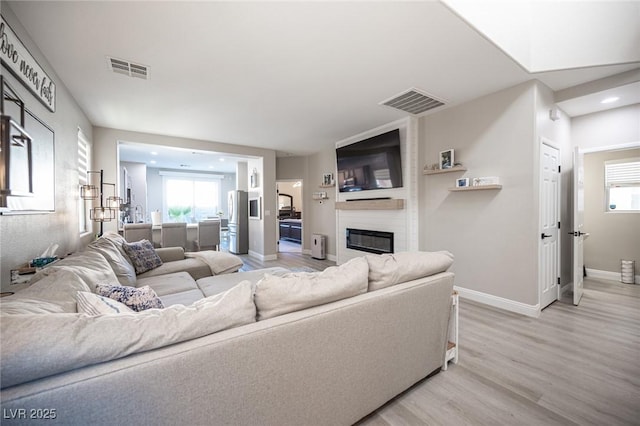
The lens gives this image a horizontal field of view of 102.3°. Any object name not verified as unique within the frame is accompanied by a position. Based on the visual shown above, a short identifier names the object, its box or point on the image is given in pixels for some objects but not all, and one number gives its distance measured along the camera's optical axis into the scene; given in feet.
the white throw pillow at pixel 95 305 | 3.44
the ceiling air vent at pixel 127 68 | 8.03
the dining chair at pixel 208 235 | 18.16
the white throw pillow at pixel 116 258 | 7.64
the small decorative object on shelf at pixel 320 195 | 21.04
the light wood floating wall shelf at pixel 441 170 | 11.52
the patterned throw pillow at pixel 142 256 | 9.73
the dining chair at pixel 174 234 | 16.35
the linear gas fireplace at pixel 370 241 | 14.89
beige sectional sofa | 2.49
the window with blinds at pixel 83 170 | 11.42
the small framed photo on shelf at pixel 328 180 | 20.28
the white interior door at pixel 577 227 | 10.71
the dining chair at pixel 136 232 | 14.58
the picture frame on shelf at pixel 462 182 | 11.10
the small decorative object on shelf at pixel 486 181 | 10.39
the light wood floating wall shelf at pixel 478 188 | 10.29
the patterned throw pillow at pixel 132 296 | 4.53
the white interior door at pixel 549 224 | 9.93
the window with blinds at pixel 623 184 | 13.19
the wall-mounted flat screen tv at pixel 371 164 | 14.01
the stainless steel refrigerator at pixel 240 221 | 23.26
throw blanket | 11.38
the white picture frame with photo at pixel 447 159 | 11.87
